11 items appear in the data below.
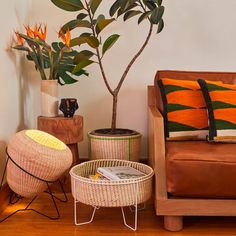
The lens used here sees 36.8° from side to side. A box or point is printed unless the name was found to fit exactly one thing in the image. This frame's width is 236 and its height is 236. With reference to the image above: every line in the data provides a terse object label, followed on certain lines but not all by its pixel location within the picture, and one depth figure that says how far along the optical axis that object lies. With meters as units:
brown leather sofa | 1.47
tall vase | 2.08
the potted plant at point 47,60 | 2.04
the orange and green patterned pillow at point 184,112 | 1.84
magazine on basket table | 1.68
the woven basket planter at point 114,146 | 2.00
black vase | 2.06
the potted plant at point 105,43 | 1.97
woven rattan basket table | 1.56
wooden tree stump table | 1.99
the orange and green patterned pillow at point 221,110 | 1.73
